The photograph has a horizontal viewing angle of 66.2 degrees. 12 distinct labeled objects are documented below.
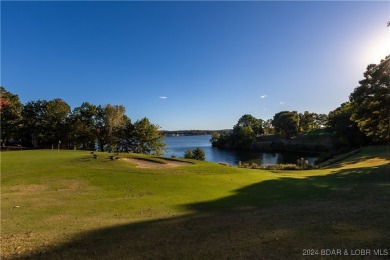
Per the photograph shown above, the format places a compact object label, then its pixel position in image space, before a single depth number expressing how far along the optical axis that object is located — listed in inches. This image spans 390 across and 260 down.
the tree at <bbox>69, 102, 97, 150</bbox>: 2431.1
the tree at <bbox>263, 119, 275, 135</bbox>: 6441.4
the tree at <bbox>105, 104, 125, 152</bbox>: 2477.9
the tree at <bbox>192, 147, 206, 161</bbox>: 2061.5
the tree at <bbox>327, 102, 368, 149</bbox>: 2445.9
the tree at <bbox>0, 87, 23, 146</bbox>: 2303.2
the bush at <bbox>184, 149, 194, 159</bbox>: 2022.4
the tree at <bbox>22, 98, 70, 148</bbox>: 2410.2
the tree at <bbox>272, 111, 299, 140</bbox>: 4672.7
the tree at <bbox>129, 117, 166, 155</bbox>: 2497.5
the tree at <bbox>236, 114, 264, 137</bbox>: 6215.6
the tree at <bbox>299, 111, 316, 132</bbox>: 5329.7
